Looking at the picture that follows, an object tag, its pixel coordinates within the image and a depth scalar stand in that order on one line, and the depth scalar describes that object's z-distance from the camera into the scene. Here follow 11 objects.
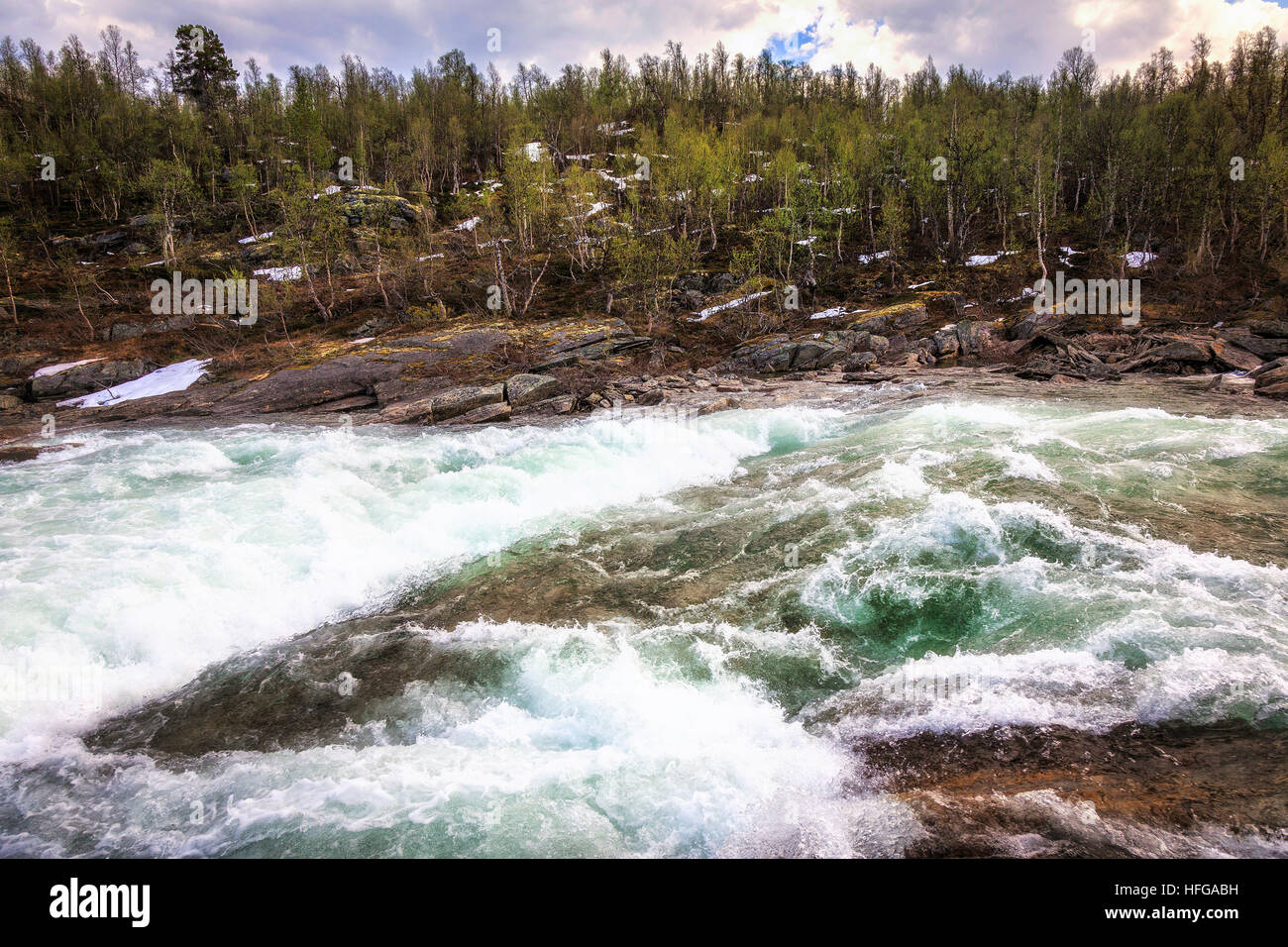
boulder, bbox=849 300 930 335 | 36.16
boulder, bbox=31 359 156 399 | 31.33
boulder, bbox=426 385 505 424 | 23.45
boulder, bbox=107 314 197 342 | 40.53
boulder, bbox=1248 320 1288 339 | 25.23
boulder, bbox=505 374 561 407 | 24.56
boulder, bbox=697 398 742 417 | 22.00
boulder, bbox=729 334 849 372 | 32.09
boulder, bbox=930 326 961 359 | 30.83
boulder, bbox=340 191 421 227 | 51.47
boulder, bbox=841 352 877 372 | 29.73
